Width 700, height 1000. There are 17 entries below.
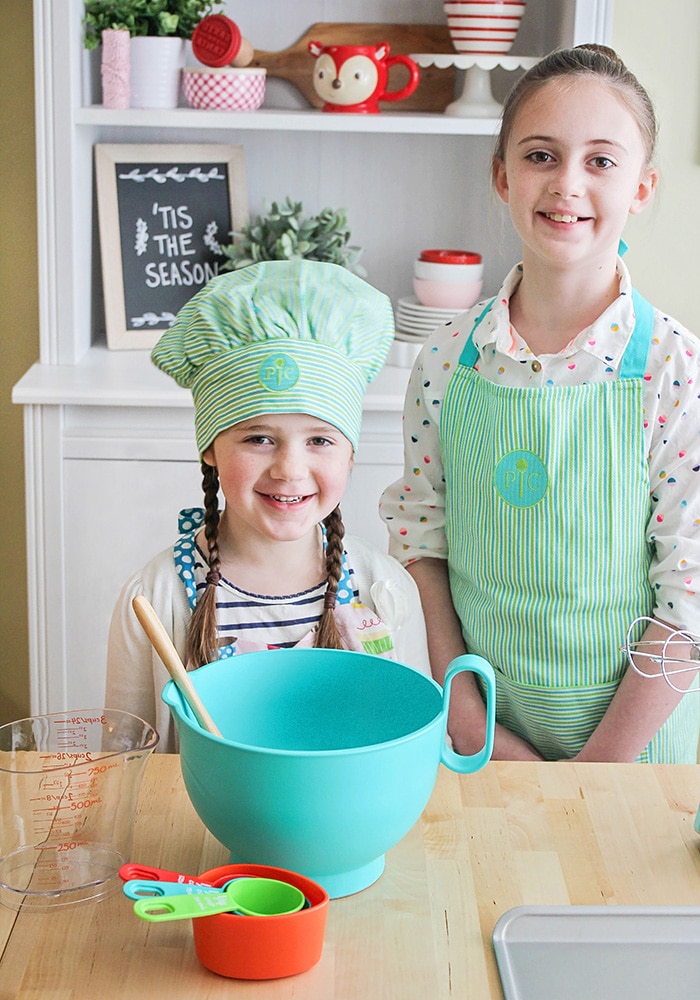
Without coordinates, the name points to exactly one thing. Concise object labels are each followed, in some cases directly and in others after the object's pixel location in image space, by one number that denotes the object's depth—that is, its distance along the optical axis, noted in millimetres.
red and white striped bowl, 2129
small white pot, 2129
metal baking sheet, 795
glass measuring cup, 867
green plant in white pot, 2111
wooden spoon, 859
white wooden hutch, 2061
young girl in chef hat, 1147
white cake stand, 2135
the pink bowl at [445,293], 2260
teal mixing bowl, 800
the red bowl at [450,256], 2271
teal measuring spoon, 762
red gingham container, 2135
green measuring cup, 745
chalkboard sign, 2295
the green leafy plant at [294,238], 2211
